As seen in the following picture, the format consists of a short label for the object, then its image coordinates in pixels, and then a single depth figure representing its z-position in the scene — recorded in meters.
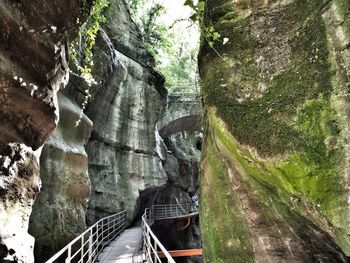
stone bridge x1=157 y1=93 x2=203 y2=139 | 17.19
